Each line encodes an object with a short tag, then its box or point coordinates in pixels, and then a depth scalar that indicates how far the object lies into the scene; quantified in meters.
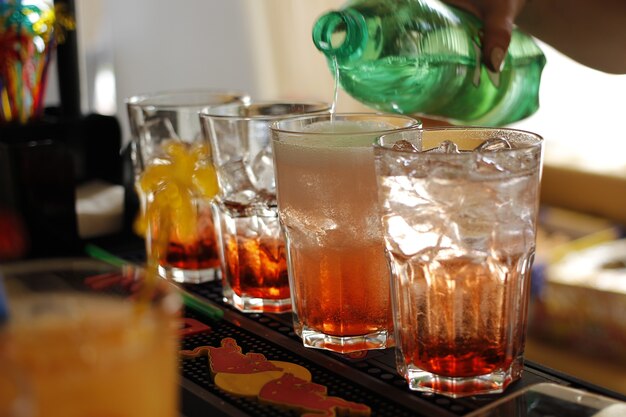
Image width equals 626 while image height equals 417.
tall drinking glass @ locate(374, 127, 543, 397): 0.69
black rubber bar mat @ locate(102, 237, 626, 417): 0.69
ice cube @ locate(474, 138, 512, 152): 0.73
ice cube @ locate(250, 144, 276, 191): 0.84
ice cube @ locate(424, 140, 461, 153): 0.74
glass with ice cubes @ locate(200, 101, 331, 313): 0.84
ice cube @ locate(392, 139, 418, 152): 0.72
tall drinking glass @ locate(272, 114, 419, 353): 0.75
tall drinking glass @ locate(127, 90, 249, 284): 0.88
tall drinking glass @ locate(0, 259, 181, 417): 0.54
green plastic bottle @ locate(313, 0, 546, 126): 0.82
